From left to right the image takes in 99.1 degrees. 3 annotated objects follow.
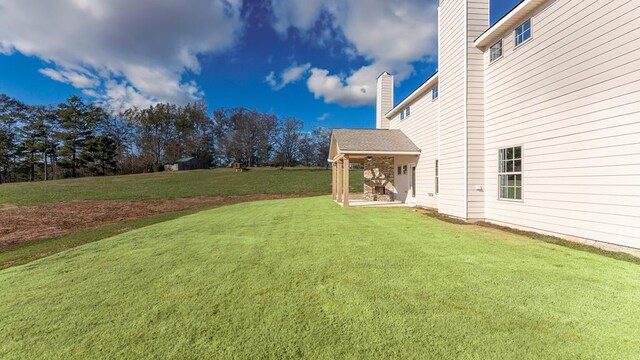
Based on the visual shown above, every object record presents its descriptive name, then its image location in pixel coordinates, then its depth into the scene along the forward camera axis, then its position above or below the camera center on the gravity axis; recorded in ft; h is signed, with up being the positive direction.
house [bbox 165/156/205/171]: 156.15 +8.94
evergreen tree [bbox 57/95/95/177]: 138.92 +25.78
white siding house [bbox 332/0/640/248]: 15.07 +4.44
